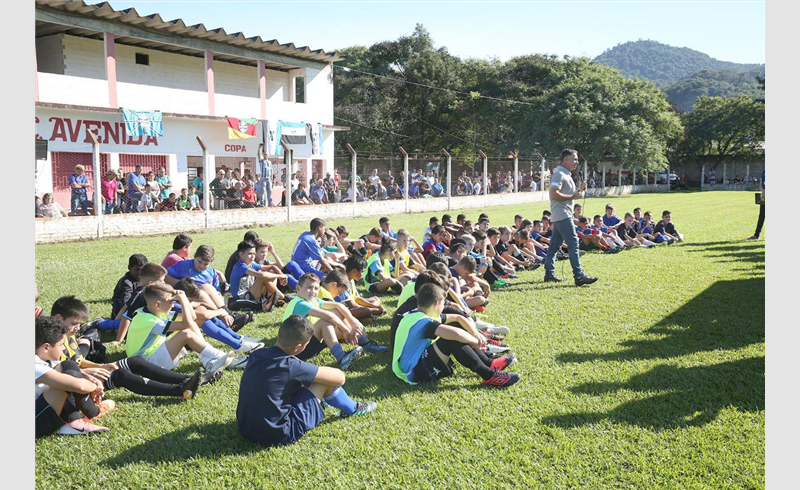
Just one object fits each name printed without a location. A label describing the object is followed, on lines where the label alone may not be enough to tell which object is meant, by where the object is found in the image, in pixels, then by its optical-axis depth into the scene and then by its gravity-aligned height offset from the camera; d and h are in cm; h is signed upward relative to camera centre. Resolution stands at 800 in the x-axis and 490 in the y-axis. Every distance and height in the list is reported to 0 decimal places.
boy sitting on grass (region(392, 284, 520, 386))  498 -117
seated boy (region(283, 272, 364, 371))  551 -107
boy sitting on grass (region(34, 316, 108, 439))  407 -121
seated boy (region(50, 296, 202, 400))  475 -128
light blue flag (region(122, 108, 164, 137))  2047 +293
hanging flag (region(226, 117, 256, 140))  2311 +306
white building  1914 +443
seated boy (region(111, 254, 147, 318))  676 -84
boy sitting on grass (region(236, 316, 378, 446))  397 -120
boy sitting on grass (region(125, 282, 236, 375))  513 -106
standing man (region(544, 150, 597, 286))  913 +1
